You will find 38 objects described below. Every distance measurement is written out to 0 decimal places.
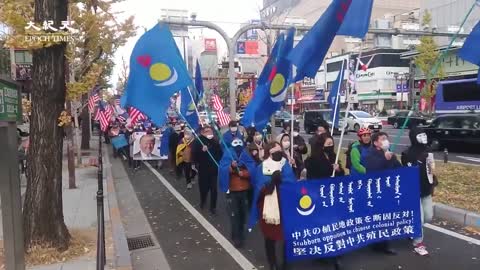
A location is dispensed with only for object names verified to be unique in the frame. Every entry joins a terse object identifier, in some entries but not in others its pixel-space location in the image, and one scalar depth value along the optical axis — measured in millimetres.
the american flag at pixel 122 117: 24681
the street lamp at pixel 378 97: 61531
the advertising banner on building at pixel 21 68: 21211
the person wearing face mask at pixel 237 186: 7051
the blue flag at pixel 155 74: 6945
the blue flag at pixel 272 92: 7234
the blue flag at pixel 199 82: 12759
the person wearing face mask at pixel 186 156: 12234
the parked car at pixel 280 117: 38375
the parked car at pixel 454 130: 17828
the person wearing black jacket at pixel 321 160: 6332
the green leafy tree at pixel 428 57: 36844
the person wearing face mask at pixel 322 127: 9078
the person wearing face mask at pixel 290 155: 7398
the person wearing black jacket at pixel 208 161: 9430
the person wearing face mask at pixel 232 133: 9366
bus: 27969
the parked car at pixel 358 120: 32459
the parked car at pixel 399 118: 30147
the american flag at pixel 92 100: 20438
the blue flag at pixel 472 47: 7230
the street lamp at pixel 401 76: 51719
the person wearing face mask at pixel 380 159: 6457
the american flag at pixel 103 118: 21203
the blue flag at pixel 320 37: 6348
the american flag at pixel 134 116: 18062
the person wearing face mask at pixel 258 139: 9125
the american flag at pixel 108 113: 21648
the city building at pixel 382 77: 61094
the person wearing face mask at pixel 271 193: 5496
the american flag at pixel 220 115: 17812
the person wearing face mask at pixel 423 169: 6312
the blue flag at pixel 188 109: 12070
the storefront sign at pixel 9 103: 4324
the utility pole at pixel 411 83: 50531
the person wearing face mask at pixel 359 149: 6755
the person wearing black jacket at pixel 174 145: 14815
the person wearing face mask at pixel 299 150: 8602
